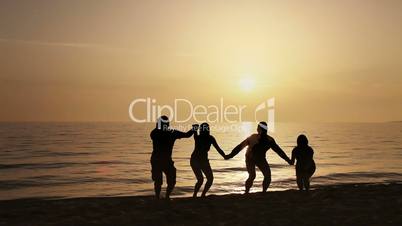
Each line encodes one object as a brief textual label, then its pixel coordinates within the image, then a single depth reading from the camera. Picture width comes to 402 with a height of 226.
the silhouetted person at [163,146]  12.16
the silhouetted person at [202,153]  12.78
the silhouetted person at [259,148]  13.31
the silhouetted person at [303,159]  13.80
